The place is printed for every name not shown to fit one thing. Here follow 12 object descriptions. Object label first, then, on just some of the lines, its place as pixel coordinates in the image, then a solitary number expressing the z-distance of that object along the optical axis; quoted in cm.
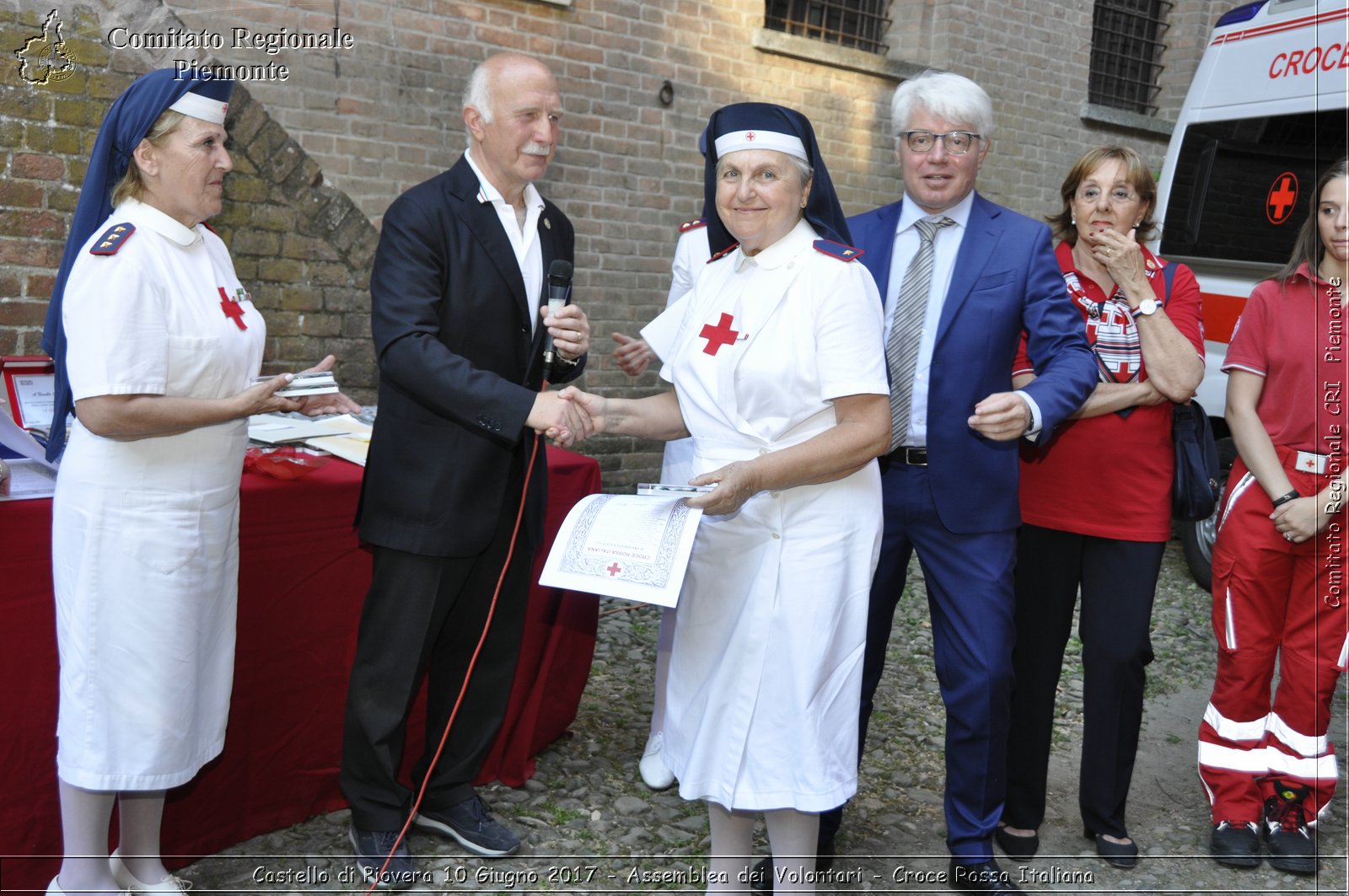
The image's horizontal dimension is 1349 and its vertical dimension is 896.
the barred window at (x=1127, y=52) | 1050
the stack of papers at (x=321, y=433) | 351
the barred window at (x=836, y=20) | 839
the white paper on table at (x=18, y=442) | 298
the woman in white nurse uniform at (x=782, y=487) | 247
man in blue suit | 301
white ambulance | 575
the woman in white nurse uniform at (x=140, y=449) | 249
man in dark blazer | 290
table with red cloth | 272
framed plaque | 325
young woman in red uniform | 349
